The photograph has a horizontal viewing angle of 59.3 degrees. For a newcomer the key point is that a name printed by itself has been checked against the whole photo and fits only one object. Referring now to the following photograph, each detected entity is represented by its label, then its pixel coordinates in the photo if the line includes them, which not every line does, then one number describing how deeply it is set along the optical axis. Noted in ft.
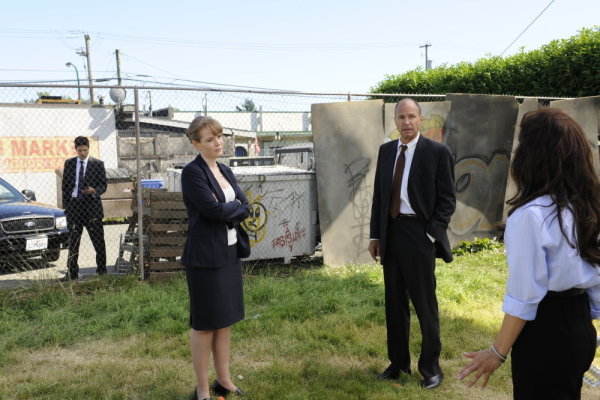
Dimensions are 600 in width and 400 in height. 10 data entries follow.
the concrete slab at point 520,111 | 30.66
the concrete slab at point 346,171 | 26.18
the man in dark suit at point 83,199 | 24.76
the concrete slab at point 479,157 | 29.17
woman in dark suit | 11.87
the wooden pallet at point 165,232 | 23.29
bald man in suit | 13.19
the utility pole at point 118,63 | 140.56
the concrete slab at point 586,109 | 32.14
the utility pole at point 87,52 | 140.19
